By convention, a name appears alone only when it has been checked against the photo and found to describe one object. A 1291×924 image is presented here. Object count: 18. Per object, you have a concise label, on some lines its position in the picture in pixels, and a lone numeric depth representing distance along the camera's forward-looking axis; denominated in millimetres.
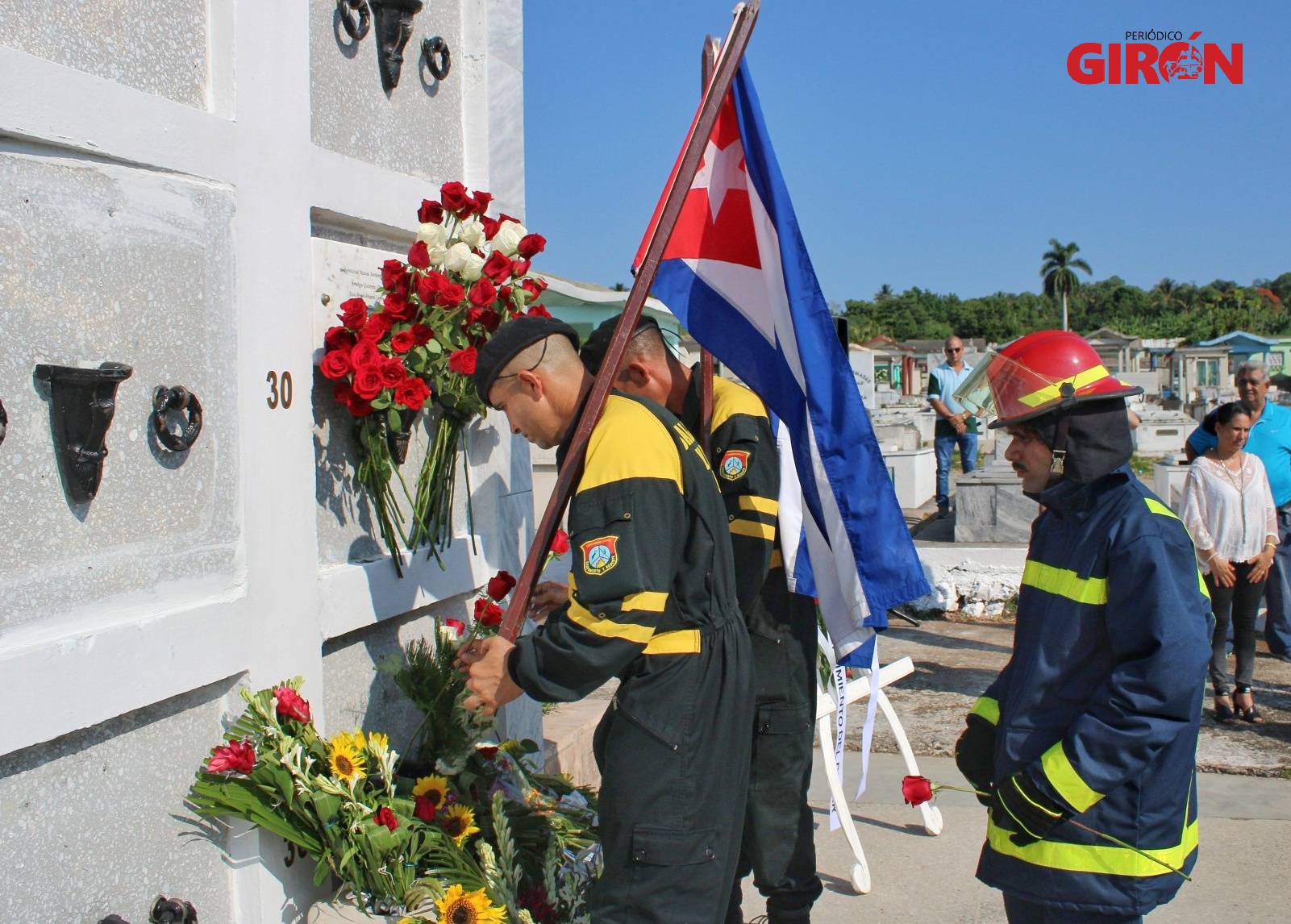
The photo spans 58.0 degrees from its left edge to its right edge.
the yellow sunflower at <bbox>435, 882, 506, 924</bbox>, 2740
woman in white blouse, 6012
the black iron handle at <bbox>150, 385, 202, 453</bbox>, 2492
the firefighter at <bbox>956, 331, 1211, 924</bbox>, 2326
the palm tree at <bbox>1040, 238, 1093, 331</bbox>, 87000
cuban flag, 3152
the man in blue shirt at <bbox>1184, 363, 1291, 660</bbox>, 6359
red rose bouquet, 2992
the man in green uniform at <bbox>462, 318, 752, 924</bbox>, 2418
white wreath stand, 4199
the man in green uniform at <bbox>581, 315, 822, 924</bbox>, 3426
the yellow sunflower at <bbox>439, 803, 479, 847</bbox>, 3029
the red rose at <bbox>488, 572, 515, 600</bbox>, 3301
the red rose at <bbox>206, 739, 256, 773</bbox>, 2629
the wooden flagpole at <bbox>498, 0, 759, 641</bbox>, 2740
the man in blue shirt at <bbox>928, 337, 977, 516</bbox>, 10500
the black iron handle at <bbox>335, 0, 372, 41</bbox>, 3146
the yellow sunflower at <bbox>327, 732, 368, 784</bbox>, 2840
